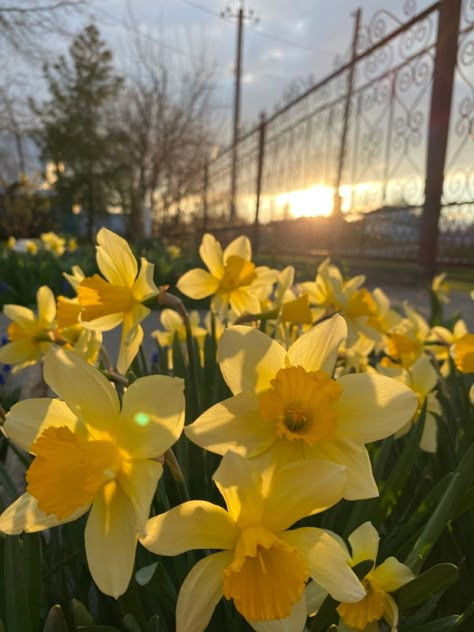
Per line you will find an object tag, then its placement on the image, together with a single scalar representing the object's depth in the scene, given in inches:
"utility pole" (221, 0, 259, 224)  682.9
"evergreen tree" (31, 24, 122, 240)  815.7
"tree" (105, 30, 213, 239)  545.6
